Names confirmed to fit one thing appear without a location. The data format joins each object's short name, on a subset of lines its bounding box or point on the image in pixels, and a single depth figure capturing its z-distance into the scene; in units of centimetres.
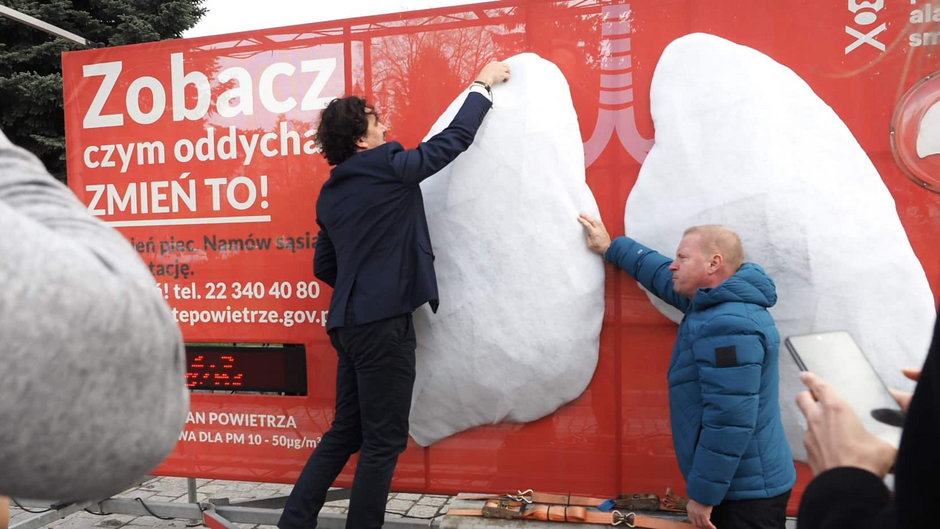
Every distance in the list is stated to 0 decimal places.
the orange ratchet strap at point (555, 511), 248
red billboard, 245
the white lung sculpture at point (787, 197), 236
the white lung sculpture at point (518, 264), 266
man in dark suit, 256
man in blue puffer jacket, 210
